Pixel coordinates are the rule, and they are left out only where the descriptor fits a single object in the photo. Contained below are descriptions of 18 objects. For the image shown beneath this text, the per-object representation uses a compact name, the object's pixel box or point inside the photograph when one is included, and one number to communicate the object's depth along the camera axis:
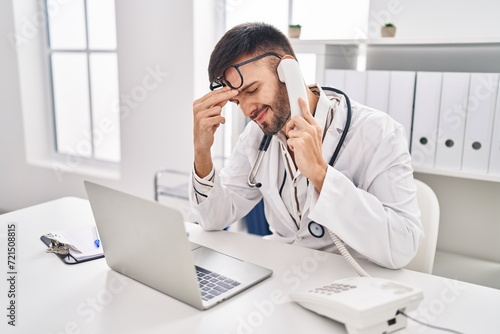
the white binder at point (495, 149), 1.55
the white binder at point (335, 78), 1.84
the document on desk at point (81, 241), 1.08
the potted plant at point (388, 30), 1.78
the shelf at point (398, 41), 1.54
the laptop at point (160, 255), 0.75
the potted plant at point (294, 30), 2.02
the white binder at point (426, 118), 1.64
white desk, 0.77
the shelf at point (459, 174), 1.57
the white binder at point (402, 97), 1.69
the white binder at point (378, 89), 1.73
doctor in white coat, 1.00
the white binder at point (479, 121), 1.54
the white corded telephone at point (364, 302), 0.71
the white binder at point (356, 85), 1.78
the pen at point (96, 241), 1.14
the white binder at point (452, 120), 1.59
